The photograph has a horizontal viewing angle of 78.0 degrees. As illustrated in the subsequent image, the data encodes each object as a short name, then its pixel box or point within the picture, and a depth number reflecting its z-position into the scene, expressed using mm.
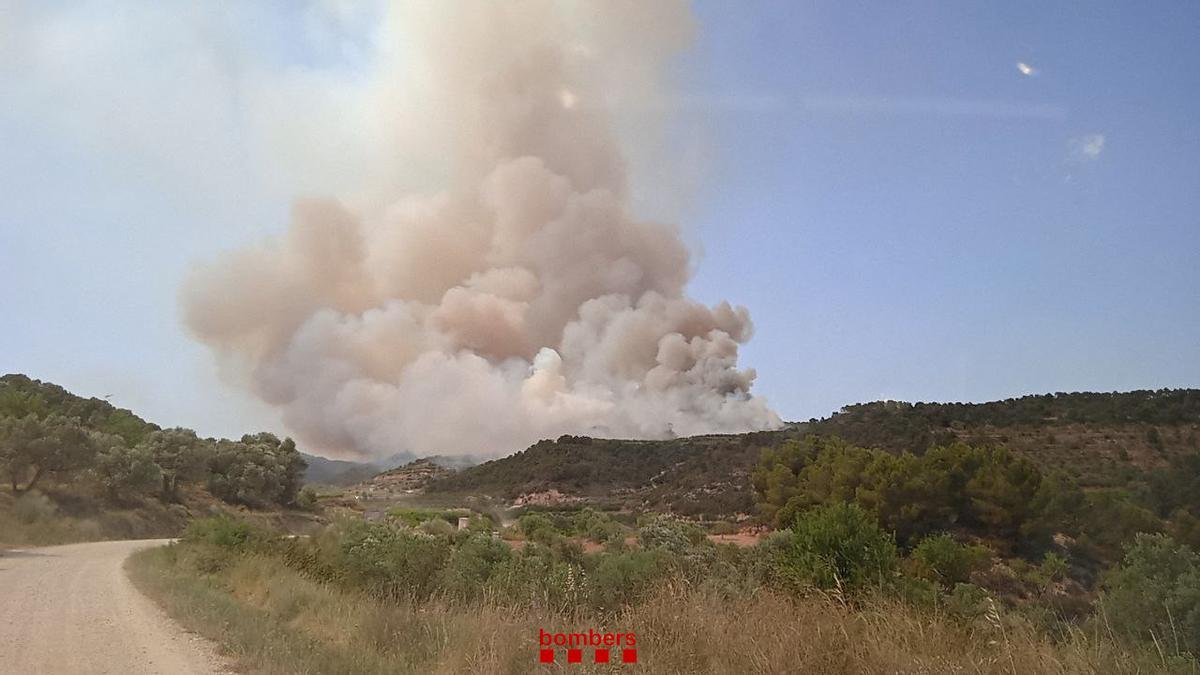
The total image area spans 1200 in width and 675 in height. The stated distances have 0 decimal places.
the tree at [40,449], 32562
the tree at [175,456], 45062
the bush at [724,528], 26059
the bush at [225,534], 18609
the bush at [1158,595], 7005
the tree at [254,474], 49375
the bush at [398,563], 11234
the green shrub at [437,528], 15823
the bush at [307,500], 51878
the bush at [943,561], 13156
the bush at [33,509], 29047
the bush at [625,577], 8547
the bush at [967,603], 6725
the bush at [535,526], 18719
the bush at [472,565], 10138
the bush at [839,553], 8312
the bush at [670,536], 13130
